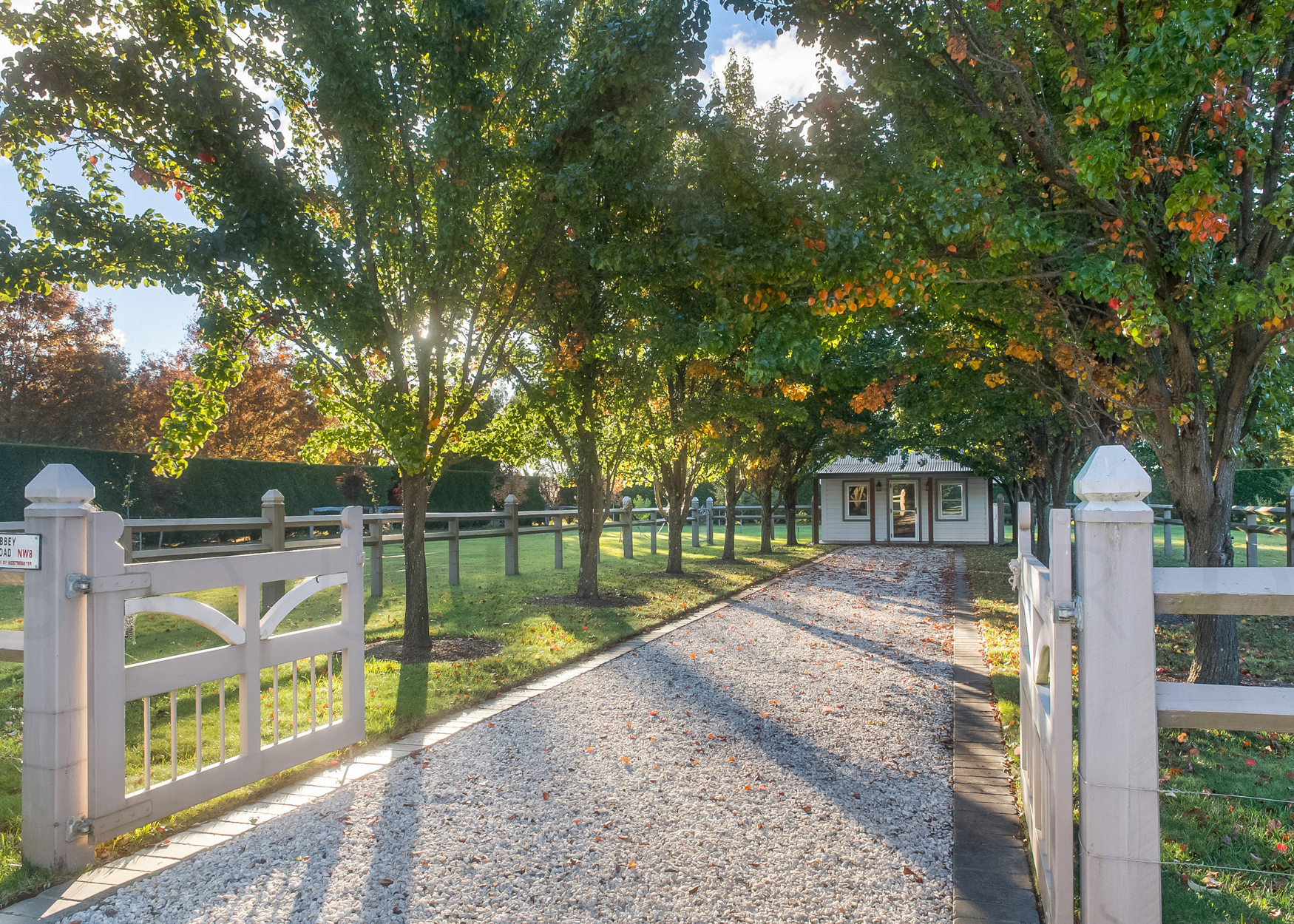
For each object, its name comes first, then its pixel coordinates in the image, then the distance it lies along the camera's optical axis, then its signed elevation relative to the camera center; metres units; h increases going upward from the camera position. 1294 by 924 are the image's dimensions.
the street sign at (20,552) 3.28 -0.26
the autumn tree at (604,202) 6.79 +2.50
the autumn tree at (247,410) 21.14 +2.09
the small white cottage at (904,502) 27.17 -0.88
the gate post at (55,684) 3.23 -0.79
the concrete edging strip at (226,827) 3.02 -1.60
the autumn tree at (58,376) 19.27 +2.69
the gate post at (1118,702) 2.27 -0.65
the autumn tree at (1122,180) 4.71 +2.03
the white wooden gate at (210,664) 3.37 -0.86
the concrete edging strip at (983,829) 3.05 -1.66
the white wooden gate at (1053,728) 2.51 -0.85
